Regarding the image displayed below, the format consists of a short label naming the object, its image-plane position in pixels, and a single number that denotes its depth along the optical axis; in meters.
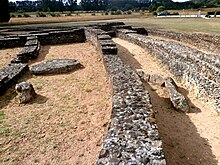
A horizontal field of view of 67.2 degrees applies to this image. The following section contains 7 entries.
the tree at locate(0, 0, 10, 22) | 24.63
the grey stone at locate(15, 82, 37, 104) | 5.56
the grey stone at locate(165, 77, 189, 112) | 5.36
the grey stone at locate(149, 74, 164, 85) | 6.79
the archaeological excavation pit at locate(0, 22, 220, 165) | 3.21
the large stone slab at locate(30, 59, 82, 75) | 7.60
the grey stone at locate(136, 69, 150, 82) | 7.10
